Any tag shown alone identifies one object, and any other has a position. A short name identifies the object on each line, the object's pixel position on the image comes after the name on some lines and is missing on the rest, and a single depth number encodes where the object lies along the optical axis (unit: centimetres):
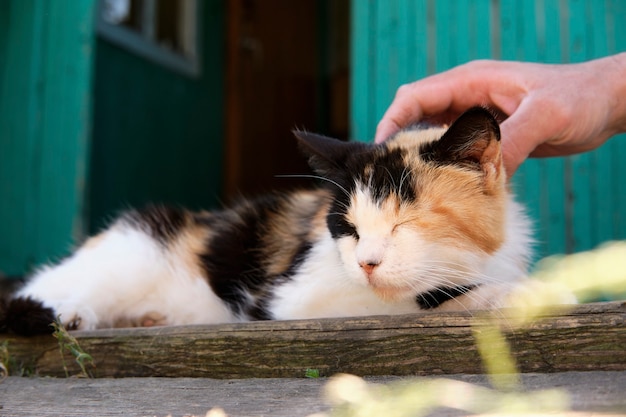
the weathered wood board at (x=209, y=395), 48
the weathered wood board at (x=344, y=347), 52
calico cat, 60
